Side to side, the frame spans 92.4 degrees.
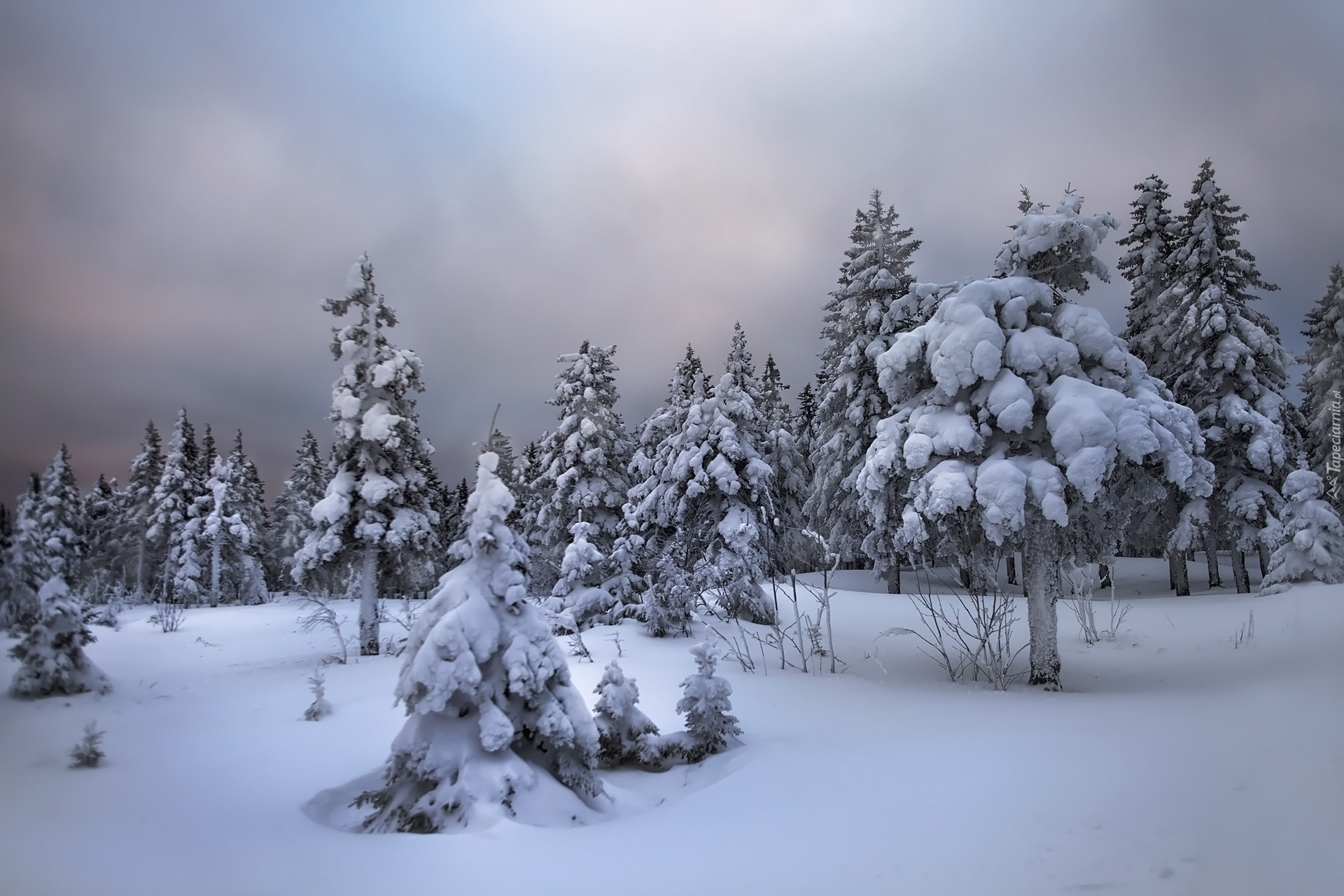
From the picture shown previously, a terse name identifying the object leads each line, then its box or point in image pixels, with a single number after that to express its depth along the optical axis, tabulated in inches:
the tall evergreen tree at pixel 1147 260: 955.3
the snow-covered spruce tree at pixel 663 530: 639.8
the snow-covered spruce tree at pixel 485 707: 187.3
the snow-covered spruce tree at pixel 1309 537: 660.7
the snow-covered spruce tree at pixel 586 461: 802.8
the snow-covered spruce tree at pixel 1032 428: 355.3
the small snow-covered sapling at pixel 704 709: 275.6
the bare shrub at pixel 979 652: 397.1
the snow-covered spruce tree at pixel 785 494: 815.1
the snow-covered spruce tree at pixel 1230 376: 680.4
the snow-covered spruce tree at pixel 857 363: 926.4
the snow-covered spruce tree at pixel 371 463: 590.6
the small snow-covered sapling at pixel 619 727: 265.6
